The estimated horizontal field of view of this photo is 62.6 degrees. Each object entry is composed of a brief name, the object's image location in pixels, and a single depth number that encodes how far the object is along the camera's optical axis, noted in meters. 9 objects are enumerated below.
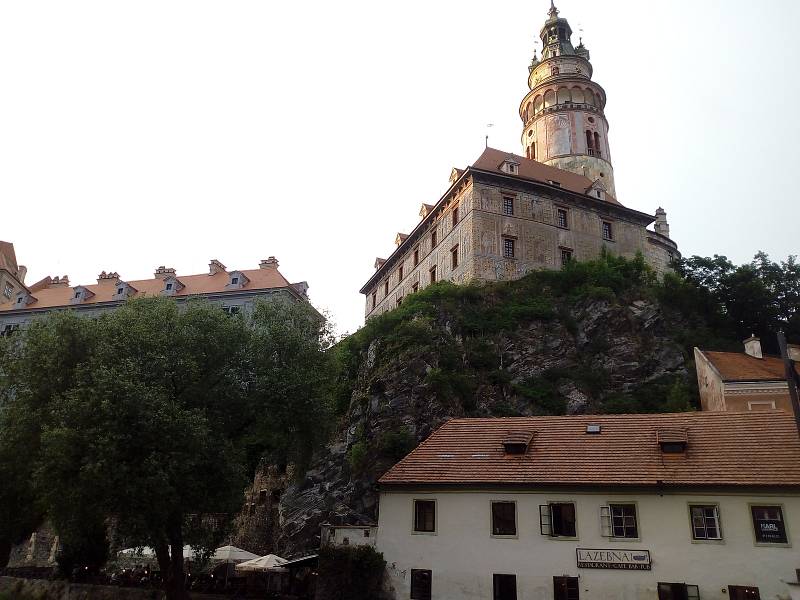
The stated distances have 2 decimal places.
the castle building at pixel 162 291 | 51.34
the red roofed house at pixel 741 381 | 29.50
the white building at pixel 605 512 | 19.36
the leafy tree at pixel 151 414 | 20.41
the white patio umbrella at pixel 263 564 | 24.49
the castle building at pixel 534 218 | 44.19
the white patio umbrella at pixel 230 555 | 26.16
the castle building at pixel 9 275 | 60.68
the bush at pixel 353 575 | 21.97
